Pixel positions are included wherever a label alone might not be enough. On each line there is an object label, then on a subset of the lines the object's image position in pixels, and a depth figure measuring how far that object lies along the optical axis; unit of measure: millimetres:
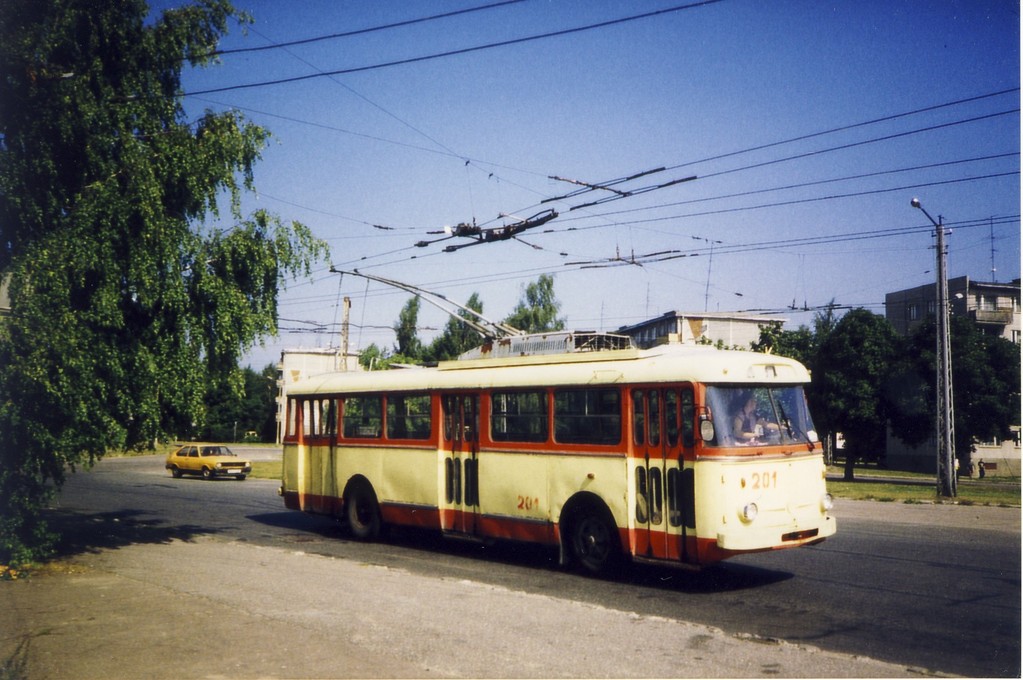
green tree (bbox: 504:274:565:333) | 69000
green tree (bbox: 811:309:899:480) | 38438
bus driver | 10172
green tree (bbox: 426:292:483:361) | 65688
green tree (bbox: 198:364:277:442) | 76375
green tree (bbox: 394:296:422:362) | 71188
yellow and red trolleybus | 10047
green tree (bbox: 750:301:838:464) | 40250
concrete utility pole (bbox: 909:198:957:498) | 25891
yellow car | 35500
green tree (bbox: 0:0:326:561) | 11125
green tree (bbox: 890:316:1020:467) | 36188
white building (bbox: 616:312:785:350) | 58312
